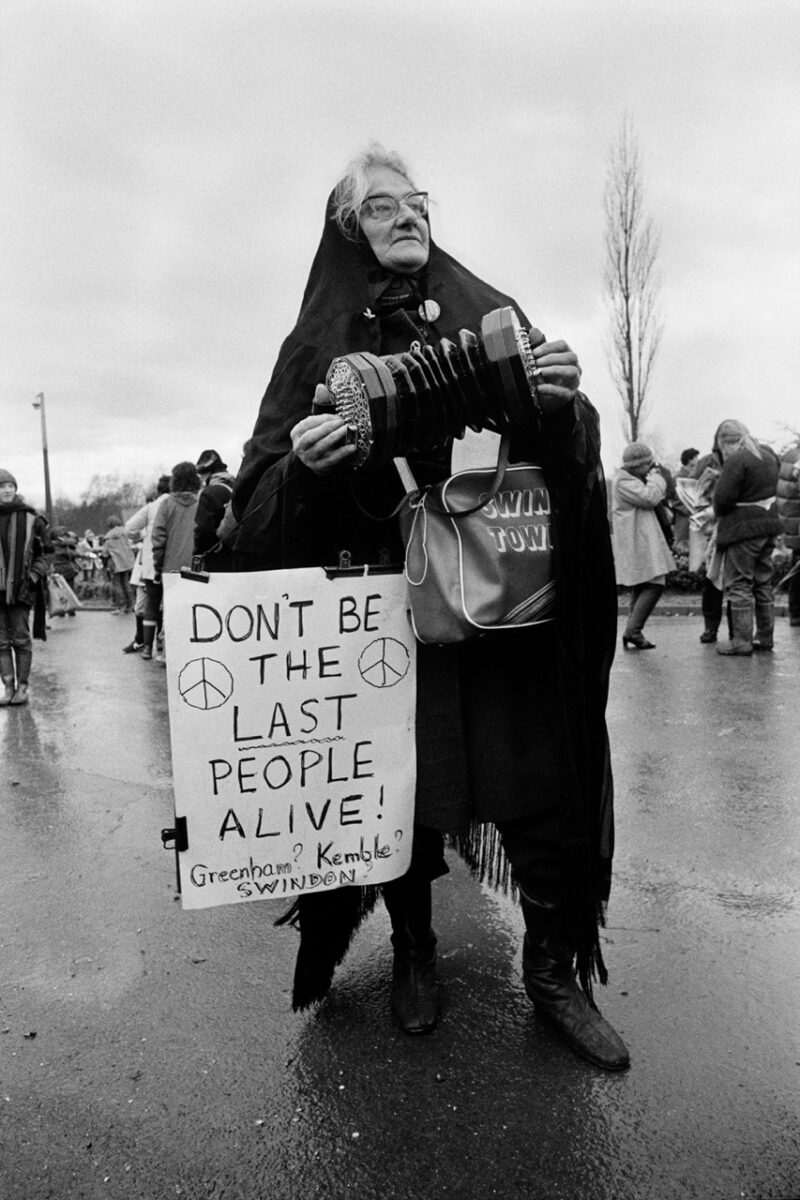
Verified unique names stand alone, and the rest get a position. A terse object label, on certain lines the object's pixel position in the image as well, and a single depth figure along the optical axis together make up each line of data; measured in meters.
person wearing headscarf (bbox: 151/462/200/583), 8.05
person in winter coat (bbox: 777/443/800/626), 9.26
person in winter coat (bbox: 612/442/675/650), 8.15
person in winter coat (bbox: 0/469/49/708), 7.36
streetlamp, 28.36
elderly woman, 2.16
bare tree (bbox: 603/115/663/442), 20.12
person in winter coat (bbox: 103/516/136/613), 15.68
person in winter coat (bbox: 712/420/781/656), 7.69
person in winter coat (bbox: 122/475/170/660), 9.36
